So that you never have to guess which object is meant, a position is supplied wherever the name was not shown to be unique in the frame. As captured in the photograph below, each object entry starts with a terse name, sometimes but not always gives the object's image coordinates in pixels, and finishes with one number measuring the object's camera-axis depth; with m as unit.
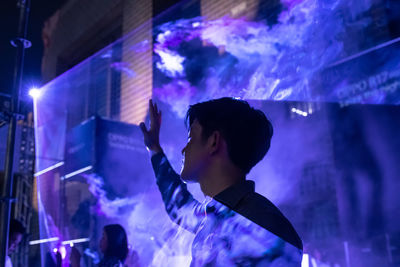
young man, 0.94
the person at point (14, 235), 3.60
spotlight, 3.75
